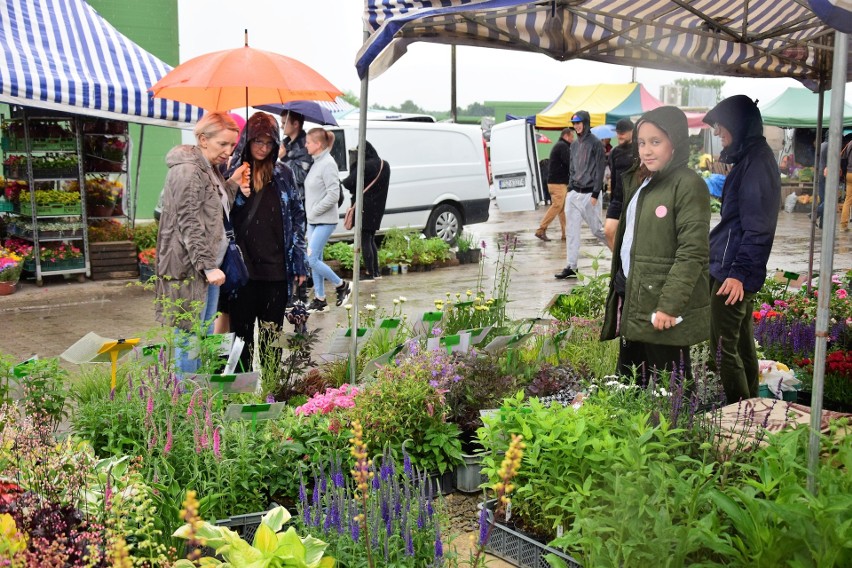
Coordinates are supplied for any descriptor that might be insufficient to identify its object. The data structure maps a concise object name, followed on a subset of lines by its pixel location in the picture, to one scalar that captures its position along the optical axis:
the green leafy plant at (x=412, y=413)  4.36
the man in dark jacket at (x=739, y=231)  5.09
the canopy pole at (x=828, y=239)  2.93
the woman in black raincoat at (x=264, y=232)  5.94
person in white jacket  9.77
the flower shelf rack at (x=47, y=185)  11.95
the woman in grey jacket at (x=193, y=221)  5.45
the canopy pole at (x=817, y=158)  7.57
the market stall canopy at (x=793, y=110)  27.30
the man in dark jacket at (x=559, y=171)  15.57
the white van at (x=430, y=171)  14.86
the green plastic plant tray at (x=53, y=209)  12.05
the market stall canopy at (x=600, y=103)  26.28
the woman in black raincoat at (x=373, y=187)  11.42
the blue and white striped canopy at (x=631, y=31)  5.24
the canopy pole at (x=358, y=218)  5.37
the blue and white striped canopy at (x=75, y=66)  10.80
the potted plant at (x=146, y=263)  12.36
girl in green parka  4.59
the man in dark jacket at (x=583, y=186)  12.60
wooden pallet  12.48
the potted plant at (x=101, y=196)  12.77
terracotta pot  11.29
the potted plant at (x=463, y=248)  14.52
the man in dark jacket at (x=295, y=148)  8.65
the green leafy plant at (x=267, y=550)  2.76
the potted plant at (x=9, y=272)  11.33
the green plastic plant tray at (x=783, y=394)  5.75
